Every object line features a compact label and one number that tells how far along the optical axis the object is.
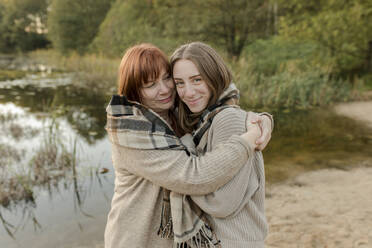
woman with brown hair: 1.27
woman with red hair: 1.23
